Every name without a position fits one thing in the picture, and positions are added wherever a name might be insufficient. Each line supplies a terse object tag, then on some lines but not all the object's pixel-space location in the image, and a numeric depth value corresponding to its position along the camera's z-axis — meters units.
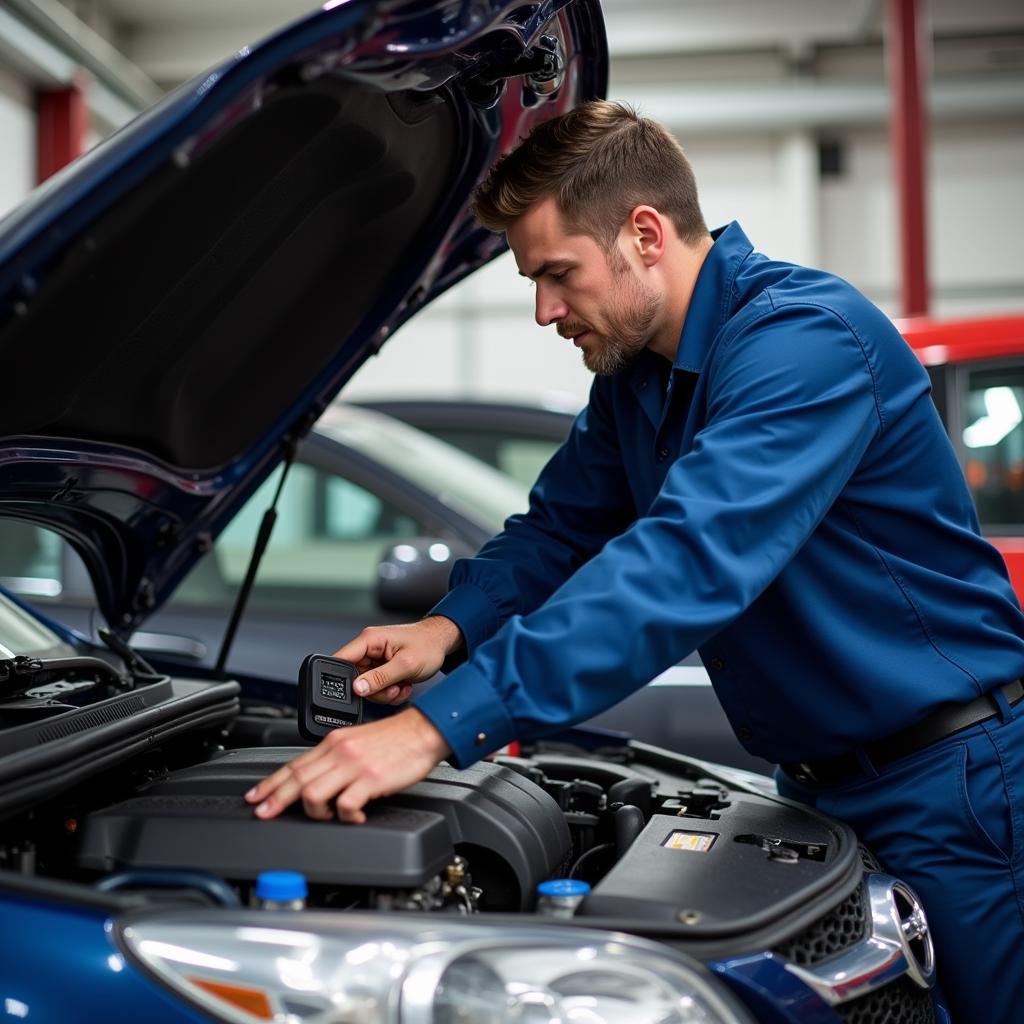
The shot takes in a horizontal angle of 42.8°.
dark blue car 1.22
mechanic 1.43
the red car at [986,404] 3.65
